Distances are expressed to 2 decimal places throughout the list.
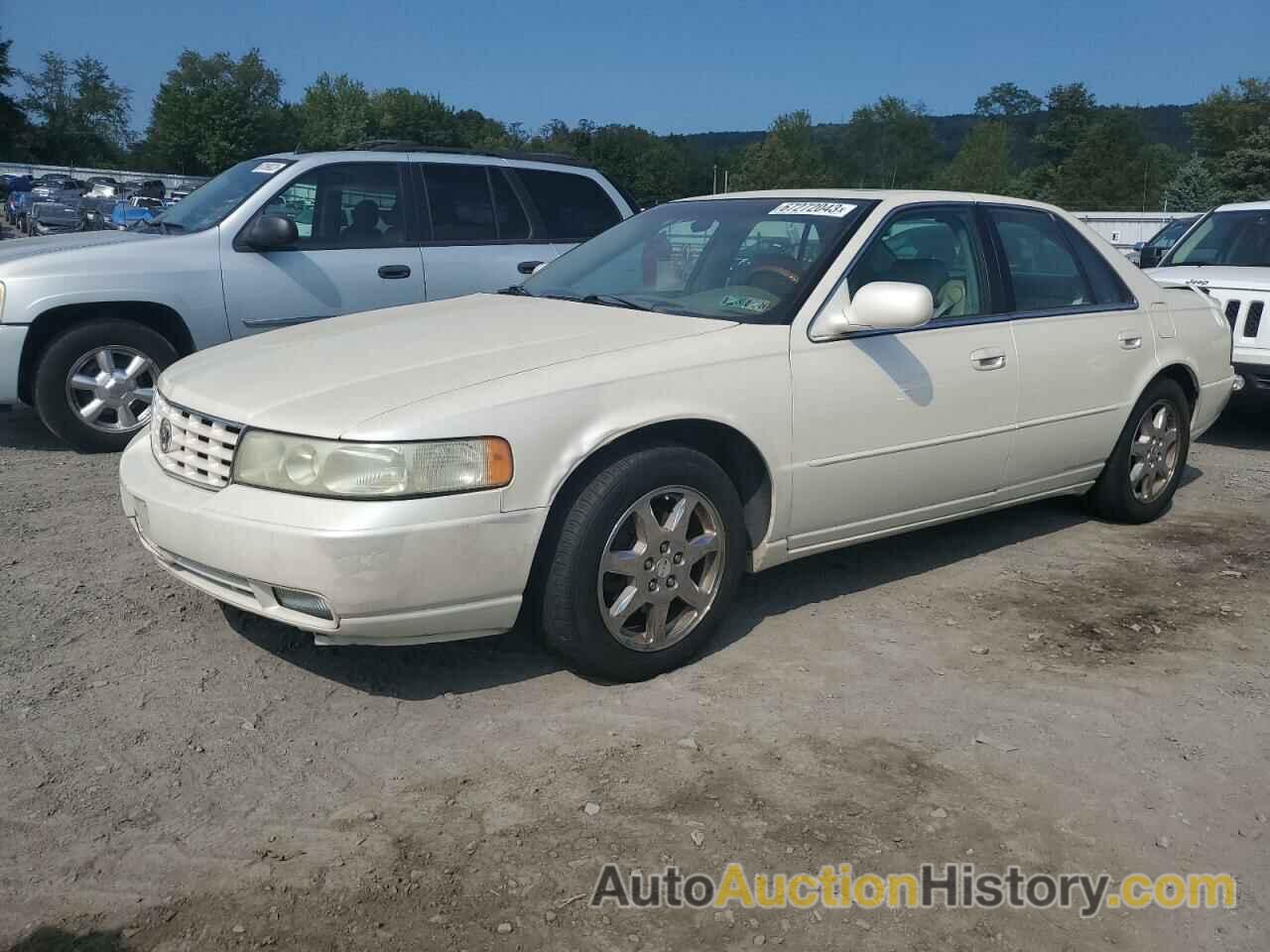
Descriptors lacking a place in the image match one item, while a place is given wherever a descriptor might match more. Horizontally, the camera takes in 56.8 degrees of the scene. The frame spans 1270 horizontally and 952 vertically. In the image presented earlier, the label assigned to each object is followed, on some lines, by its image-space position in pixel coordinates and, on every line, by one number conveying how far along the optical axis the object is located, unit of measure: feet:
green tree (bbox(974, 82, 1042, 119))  447.01
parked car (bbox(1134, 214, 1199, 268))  32.68
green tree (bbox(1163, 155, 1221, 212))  174.29
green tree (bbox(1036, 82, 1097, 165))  290.95
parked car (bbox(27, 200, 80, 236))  98.78
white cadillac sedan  10.74
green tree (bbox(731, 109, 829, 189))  327.88
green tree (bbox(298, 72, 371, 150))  373.81
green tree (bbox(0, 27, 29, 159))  292.20
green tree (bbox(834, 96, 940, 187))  390.21
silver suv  21.29
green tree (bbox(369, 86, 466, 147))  375.25
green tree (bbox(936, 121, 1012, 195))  286.66
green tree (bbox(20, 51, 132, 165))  362.94
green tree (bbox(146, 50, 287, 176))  341.62
